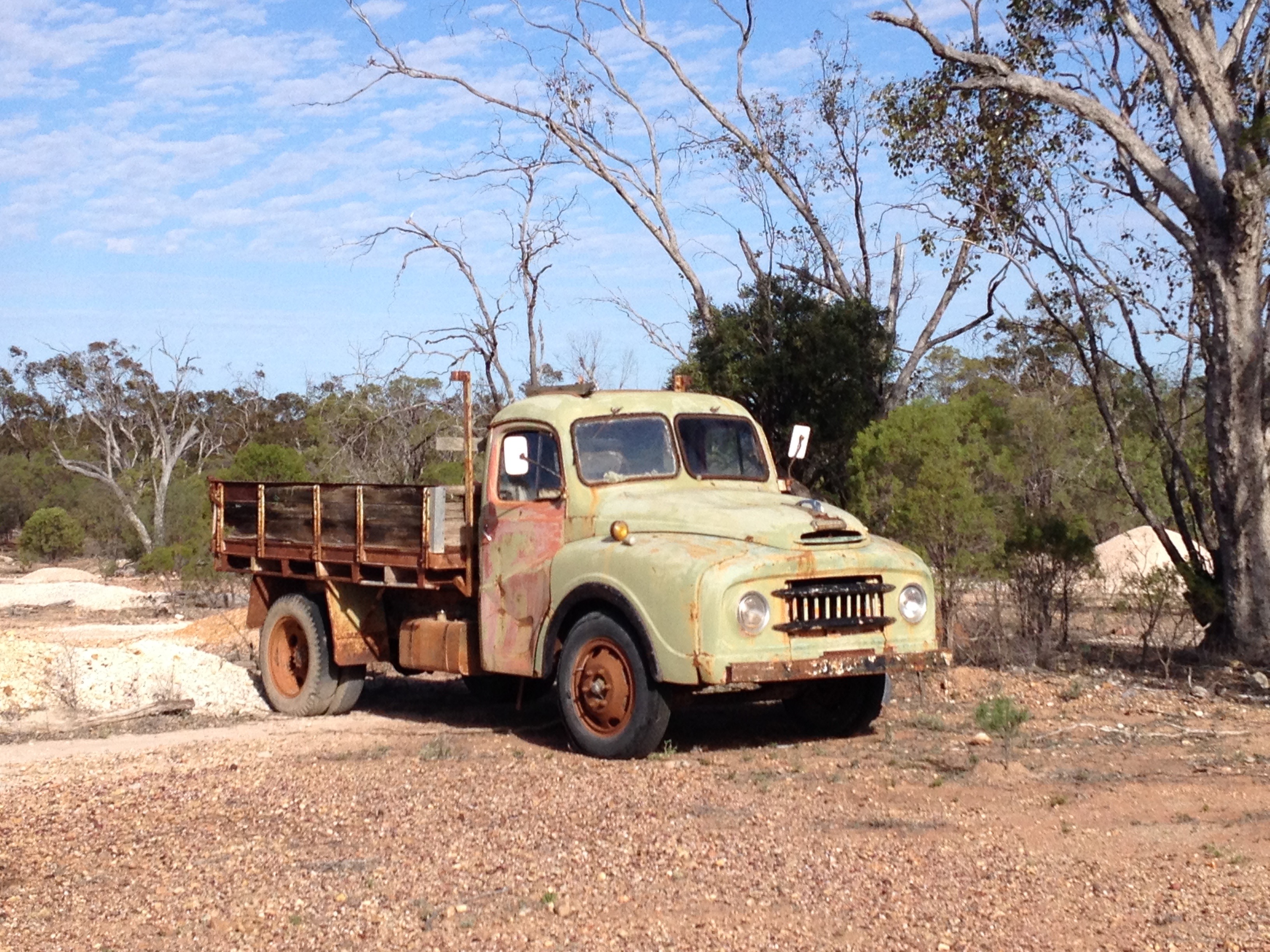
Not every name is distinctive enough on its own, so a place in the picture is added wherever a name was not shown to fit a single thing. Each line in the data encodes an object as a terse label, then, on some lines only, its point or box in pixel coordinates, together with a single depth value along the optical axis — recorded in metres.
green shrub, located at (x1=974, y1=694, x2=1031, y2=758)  8.43
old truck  8.16
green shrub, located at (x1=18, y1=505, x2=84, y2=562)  40.94
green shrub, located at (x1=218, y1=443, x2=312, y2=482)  32.34
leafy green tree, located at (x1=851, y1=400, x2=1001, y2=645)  13.61
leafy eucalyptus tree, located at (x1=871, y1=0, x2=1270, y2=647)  11.91
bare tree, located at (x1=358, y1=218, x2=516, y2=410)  23.33
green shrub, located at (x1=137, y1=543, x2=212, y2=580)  25.39
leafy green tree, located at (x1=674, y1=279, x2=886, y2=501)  18.25
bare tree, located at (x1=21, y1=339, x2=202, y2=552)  44.66
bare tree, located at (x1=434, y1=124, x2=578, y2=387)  23.80
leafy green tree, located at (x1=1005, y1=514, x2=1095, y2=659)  13.39
